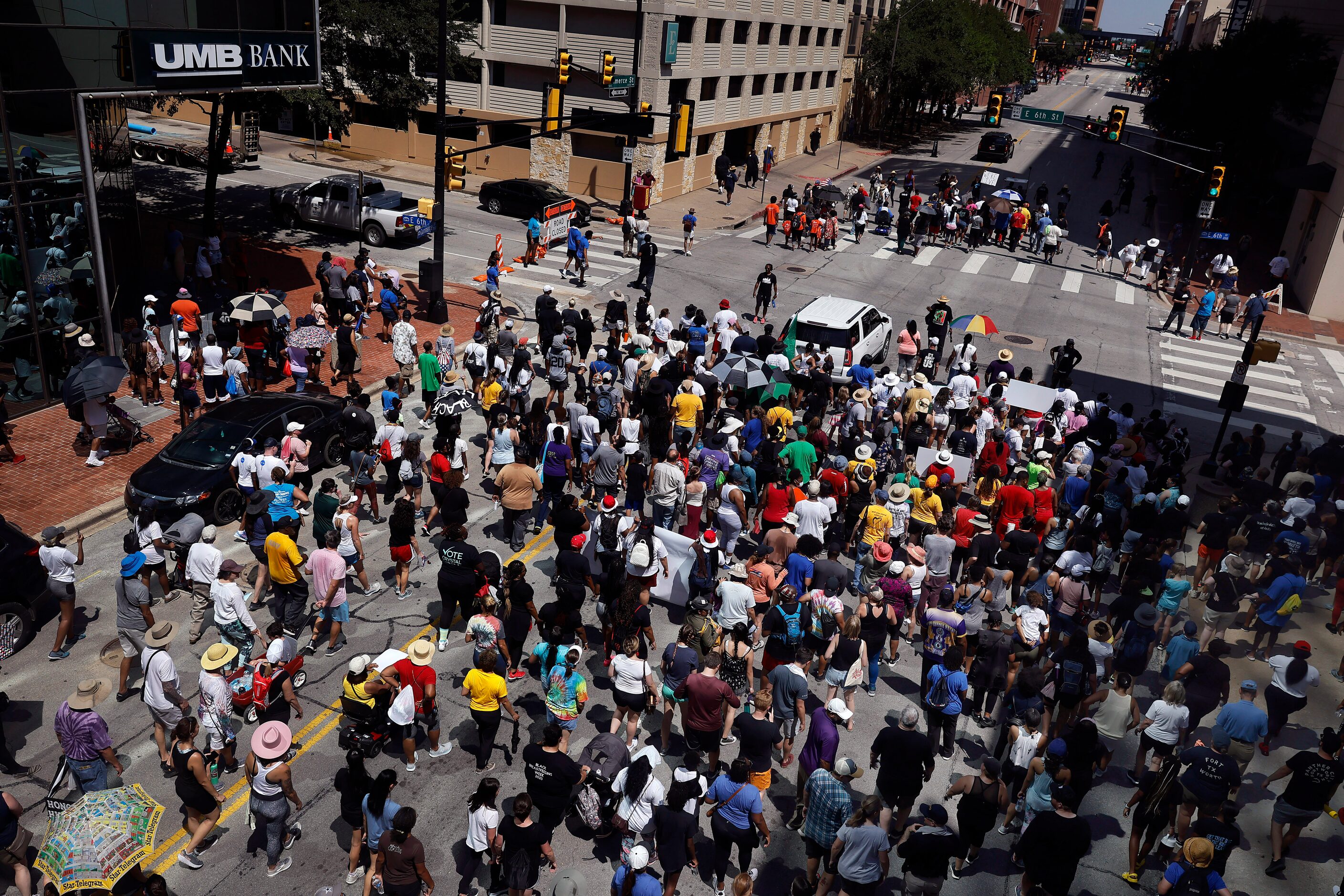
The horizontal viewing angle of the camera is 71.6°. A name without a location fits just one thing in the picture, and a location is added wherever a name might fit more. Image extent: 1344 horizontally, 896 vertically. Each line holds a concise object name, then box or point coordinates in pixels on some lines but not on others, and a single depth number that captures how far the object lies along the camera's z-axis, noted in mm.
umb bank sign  18938
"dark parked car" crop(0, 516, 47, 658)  11250
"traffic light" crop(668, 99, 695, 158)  32281
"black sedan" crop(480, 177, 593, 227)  35281
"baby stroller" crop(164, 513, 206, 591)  12750
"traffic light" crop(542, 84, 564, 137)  30031
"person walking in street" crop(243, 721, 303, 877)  8312
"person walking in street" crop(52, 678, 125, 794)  8594
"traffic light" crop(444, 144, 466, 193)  24312
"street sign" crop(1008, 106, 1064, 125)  42438
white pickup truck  30219
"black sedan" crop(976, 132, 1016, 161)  59594
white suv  20719
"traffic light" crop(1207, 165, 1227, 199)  31109
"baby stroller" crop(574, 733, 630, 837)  8641
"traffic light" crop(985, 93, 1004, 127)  42812
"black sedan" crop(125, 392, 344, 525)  13867
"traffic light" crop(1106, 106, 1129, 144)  36094
